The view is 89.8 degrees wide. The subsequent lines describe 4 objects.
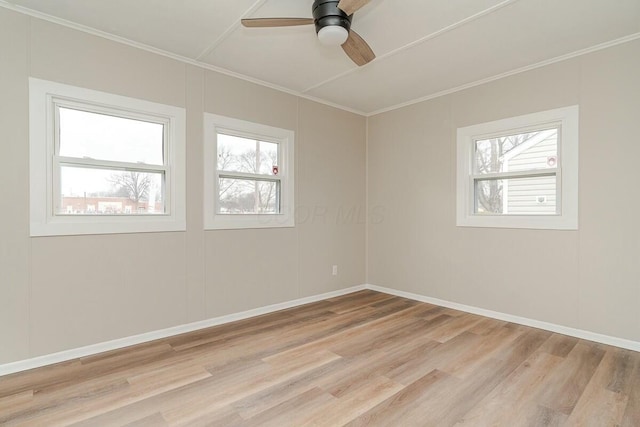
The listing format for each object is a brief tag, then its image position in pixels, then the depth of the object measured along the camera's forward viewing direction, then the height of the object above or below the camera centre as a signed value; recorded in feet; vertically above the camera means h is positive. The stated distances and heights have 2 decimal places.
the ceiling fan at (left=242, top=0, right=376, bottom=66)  6.89 +4.17
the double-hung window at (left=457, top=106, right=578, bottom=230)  10.36 +1.39
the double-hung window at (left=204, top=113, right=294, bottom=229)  11.23 +1.37
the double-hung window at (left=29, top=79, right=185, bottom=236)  8.30 +1.37
